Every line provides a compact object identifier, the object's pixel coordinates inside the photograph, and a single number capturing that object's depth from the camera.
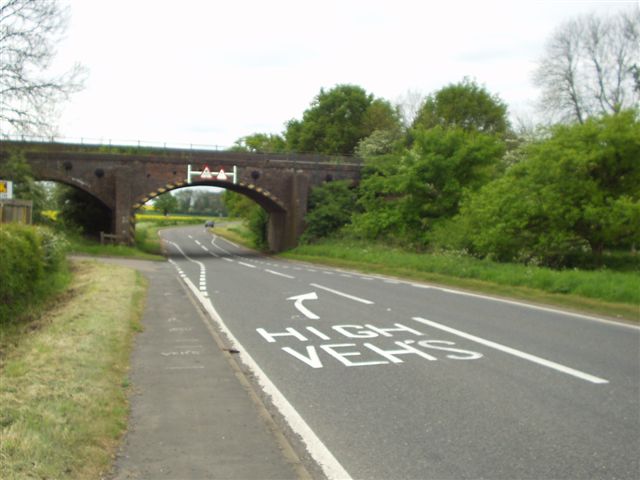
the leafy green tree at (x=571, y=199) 21.14
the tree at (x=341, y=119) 69.38
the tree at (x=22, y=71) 27.03
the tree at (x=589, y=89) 51.75
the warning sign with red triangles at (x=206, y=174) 42.59
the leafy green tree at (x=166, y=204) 138.89
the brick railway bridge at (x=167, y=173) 40.34
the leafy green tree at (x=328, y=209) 43.81
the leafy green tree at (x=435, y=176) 35.44
